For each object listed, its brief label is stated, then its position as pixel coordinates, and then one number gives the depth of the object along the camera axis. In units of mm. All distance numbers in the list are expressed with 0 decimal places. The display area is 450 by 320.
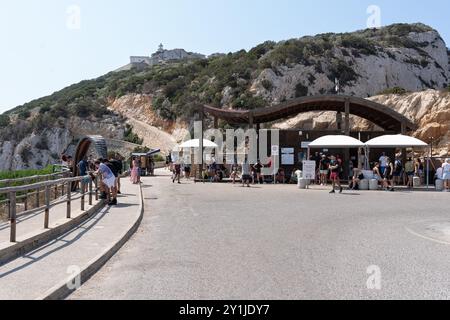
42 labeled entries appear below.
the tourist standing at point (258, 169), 29297
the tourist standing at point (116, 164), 18252
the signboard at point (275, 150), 28312
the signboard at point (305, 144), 29859
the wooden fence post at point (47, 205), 10352
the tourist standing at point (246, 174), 26891
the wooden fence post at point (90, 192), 15483
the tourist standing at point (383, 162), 26244
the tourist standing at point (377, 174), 25906
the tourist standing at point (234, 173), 29472
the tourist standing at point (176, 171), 30203
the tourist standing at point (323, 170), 27734
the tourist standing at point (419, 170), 29078
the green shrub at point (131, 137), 75750
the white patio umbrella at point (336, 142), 26109
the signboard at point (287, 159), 30172
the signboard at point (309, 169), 25891
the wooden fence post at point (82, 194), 14023
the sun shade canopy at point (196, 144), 31919
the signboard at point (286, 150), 30094
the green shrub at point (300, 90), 73625
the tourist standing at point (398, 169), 27188
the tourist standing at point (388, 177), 24812
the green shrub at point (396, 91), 51794
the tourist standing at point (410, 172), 27391
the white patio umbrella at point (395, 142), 25516
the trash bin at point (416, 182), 27469
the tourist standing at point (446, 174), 24688
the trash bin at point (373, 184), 25453
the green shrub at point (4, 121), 80931
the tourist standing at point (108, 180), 16625
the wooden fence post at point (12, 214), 8492
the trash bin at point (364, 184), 25594
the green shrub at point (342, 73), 77575
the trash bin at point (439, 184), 25453
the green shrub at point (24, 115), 84562
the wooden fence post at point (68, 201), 12039
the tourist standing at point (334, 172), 22422
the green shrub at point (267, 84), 73250
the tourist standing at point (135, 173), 28027
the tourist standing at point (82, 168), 20547
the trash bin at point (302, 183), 25625
